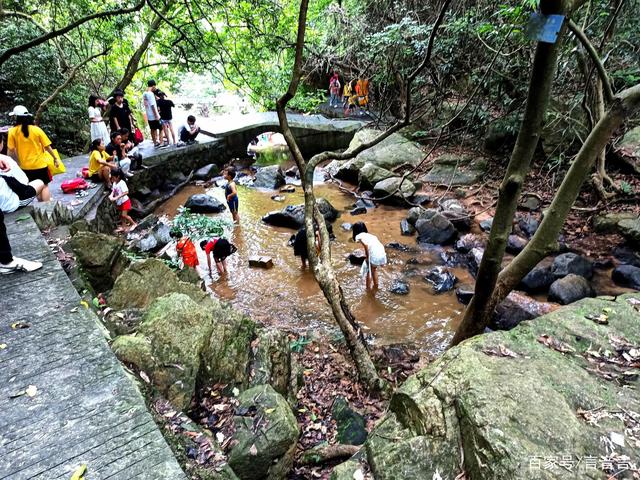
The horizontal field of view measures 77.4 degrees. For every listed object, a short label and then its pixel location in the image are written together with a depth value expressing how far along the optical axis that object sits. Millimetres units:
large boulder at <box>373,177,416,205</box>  11258
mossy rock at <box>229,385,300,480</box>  3115
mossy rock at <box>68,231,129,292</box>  5137
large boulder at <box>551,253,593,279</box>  7168
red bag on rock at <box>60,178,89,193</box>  8375
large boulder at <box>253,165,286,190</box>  13562
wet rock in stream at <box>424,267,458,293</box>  7316
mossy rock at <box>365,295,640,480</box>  2422
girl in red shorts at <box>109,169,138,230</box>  8734
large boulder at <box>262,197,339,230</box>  10090
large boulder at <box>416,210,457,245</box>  9078
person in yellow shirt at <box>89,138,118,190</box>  8680
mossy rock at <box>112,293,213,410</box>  3316
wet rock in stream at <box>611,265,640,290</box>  6777
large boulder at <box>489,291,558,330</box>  6043
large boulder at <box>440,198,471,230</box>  9516
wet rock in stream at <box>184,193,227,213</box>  11312
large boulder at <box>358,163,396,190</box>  12469
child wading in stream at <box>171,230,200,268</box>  7293
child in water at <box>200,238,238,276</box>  7449
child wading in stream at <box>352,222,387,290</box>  6980
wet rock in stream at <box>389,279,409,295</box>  7229
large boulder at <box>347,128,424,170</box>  13305
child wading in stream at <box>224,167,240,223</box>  9312
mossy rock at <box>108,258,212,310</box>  4820
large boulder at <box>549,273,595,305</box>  6539
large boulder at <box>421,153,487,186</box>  11570
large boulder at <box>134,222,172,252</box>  8282
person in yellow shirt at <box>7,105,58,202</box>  6086
